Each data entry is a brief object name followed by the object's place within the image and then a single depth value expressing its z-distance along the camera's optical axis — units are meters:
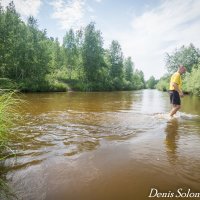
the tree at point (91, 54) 53.25
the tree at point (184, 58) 68.00
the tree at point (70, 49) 60.44
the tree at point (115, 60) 67.00
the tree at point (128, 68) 91.44
